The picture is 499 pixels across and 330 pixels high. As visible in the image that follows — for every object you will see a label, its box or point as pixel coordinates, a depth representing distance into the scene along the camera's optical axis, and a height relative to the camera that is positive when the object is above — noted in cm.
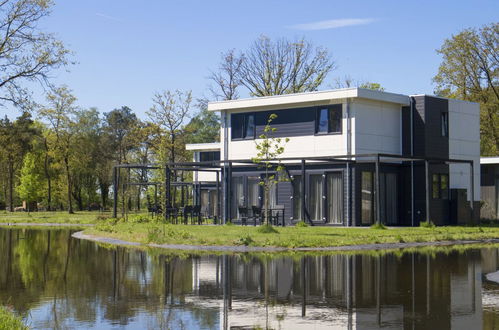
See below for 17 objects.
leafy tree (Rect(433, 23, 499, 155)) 5281 +900
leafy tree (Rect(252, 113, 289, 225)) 3547 +166
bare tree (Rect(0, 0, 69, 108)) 3353 +693
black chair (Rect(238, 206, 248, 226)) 3409 -69
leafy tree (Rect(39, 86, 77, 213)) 6353 +637
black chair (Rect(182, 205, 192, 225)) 3580 -58
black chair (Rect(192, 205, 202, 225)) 3631 -54
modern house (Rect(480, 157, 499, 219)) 4169 +57
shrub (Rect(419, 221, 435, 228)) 3164 -107
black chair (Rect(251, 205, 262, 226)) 3328 -58
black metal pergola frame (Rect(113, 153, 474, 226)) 3253 +159
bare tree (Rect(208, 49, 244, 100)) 6153 +986
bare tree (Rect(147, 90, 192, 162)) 6053 +667
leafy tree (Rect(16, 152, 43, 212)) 7475 +164
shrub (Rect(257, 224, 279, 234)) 2663 -109
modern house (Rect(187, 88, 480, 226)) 3440 +205
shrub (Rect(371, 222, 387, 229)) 2955 -104
